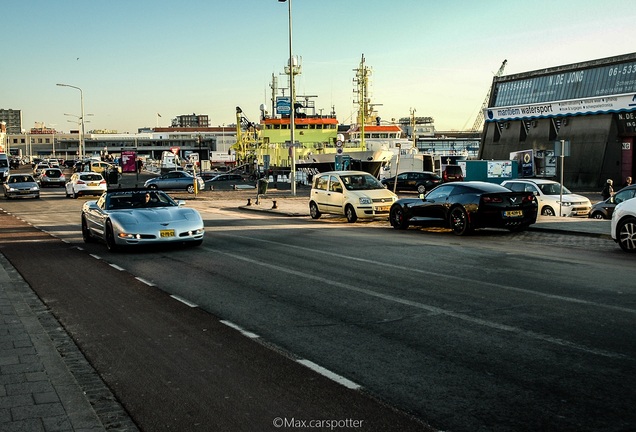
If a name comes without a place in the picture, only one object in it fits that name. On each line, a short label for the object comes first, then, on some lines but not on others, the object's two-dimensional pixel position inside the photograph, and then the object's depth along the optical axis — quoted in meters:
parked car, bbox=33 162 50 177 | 64.00
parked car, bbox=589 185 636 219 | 18.30
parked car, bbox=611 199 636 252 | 11.92
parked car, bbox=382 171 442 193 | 37.94
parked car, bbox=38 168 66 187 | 47.69
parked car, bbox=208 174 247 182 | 53.48
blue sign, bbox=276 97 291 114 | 57.97
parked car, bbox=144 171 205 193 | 41.12
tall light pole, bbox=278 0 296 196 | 34.13
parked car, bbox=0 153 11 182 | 60.75
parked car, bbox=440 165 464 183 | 40.65
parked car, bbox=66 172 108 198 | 35.41
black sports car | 15.18
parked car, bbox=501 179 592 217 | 20.25
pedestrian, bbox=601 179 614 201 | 23.56
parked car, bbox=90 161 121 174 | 64.66
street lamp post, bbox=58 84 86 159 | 64.24
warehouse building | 37.33
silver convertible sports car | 12.34
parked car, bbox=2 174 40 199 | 35.31
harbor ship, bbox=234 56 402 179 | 50.44
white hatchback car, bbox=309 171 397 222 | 19.73
